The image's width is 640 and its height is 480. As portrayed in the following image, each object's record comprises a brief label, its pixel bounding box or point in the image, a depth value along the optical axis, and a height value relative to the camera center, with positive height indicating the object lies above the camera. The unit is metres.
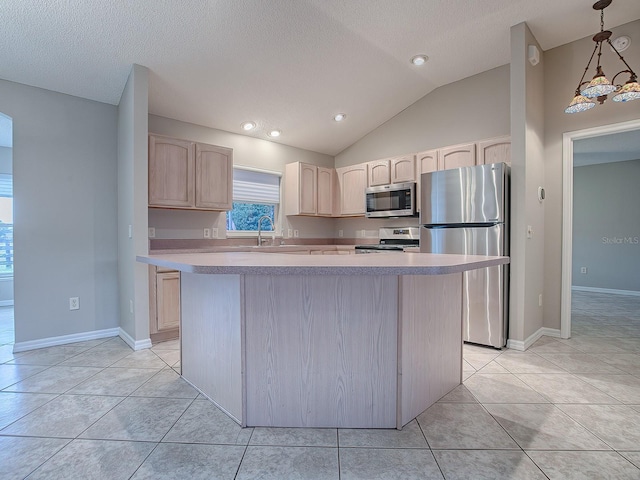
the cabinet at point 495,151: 3.32 +0.85
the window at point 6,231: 4.99 +0.10
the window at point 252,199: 4.43 +0.50
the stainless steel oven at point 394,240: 4.29 -0.06
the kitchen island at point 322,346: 1.72 -0.56
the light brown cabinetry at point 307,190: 4.68 +0.66
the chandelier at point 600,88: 2.29 +1.02
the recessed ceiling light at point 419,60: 3.53 +1.85
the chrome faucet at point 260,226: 4.37 +0.14
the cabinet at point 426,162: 3.91 +0.87
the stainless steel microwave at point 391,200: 4.12 +0.45
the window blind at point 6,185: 4.82 +0.76
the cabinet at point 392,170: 4.16 +0.84
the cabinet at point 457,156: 3.57 +0.86
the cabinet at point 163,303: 3.13 -0.63
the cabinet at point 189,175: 3.30 +0.64
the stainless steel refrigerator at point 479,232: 3.00 +0.03
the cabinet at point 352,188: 4.74 +0.69
